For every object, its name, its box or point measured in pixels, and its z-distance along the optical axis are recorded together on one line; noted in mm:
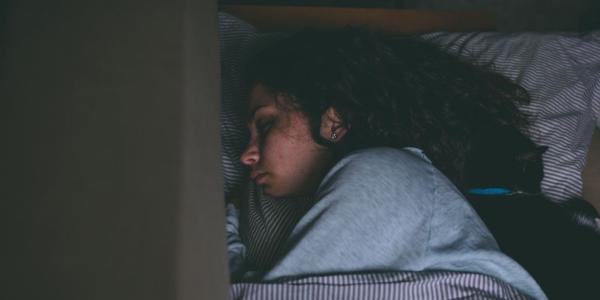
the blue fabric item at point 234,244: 763
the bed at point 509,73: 1031
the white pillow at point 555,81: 1052
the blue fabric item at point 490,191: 825
